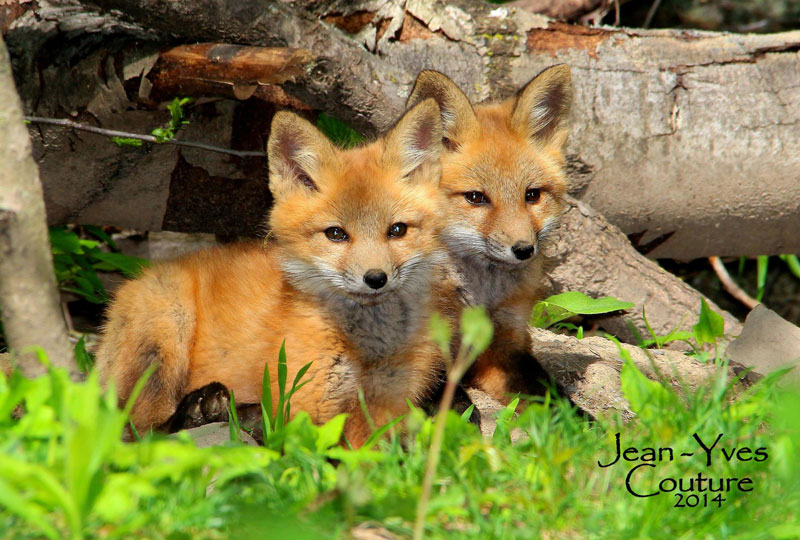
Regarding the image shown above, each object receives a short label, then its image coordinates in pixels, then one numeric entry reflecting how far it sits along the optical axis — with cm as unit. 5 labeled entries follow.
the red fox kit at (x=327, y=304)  567
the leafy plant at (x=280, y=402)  509
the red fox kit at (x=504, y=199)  636
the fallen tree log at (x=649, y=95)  796
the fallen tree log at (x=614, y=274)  814
